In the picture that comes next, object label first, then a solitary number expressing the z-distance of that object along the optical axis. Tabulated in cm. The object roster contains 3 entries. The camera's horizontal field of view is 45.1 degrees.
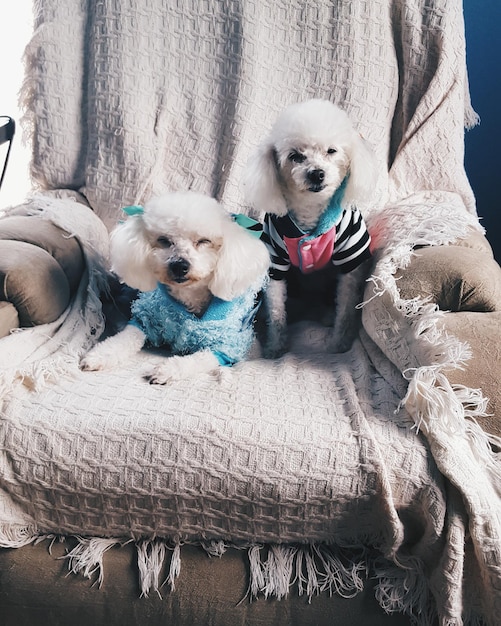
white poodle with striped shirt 139
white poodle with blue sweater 129
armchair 99
